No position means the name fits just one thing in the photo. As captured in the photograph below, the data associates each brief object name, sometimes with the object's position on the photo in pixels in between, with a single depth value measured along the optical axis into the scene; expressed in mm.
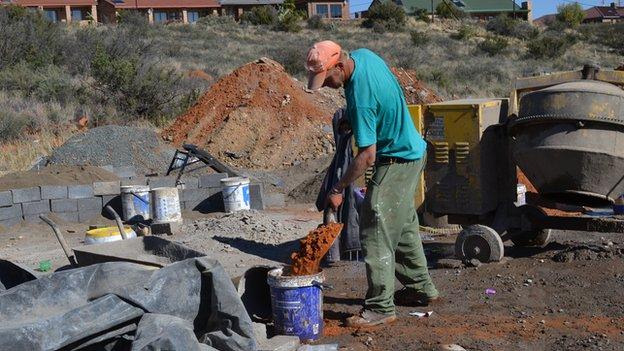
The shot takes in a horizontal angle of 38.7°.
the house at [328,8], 64750
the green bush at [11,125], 17048
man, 5305
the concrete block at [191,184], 11164
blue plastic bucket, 5211
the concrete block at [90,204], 10773
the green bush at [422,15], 54681
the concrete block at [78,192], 10742
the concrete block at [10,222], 10273
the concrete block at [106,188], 10898
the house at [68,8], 56906
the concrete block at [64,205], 10617
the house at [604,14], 72000
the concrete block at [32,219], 10492
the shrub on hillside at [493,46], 42406
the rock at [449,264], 7223
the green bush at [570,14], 59084
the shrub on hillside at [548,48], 41156
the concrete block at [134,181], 11208
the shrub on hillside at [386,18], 50188
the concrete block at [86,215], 10766
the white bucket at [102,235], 7855
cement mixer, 6578
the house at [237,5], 65250
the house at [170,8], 60594
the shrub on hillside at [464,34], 47500
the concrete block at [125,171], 12750
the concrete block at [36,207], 10477
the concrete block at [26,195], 10391
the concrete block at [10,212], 10289
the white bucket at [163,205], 9898
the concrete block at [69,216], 10625
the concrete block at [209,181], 11227
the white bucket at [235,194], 10352
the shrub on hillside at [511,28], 49872
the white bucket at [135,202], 10492
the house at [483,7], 63219
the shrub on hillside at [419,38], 44406
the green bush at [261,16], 51812
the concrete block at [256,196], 10914
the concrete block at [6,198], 10273
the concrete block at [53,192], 10594
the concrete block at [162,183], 11312
